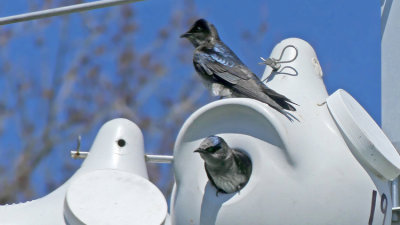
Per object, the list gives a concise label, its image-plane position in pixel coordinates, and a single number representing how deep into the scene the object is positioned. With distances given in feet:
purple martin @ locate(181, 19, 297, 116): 39.75
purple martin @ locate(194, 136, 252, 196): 34.68
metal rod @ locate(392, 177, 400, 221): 43.93
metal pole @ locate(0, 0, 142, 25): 48.32
